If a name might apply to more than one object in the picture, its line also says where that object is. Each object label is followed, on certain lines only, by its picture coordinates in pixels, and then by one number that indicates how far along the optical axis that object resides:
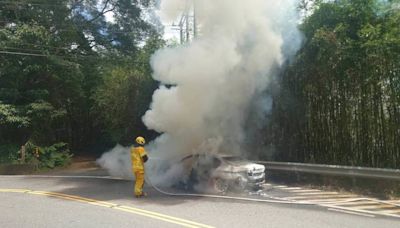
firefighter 12.90
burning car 13.16
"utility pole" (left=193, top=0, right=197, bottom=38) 15.73
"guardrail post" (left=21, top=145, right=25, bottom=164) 23.08
